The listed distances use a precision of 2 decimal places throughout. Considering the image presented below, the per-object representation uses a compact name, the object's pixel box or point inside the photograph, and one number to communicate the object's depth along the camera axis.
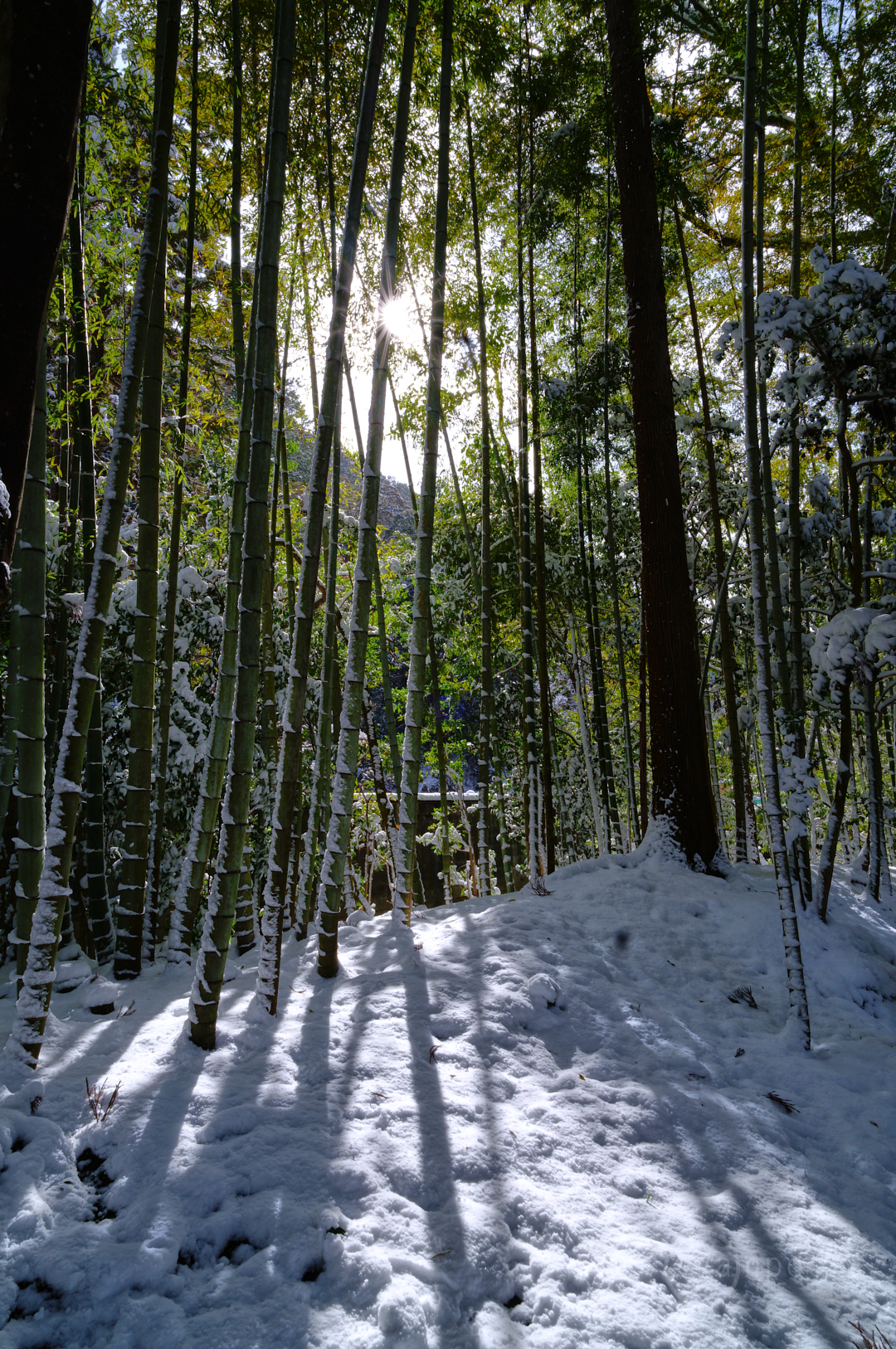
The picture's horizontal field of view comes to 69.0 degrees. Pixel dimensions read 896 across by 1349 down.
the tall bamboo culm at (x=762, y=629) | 2.02
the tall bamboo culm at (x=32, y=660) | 1.57
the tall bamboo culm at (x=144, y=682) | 1.94
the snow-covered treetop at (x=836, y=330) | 2.40
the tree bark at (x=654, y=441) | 3.58
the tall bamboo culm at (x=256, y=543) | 1.61
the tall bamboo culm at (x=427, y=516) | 2.25
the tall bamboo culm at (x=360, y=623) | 2.01
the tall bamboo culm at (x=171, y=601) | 2.49
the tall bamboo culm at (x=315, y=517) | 1.82
